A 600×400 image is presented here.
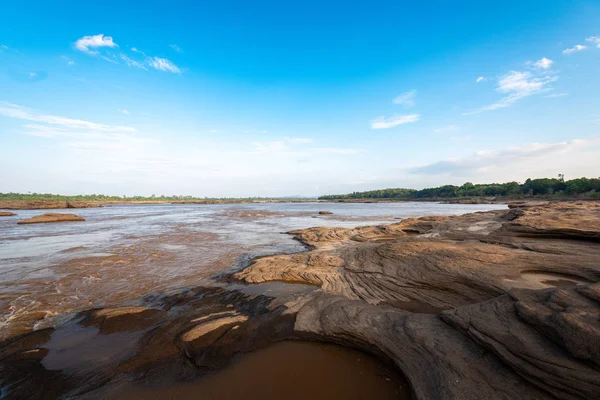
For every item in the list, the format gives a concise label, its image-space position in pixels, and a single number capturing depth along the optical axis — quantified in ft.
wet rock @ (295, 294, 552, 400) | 9.52
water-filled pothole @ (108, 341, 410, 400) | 10.80
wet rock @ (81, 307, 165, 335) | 16.71
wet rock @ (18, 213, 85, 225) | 88.17
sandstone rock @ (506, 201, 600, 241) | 27.17
